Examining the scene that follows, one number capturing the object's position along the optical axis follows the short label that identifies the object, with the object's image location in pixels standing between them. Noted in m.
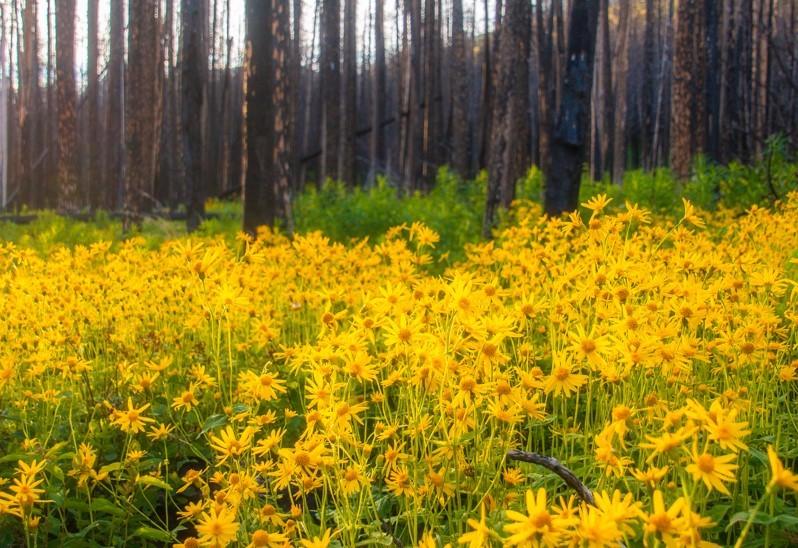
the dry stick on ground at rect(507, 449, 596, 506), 1.57
